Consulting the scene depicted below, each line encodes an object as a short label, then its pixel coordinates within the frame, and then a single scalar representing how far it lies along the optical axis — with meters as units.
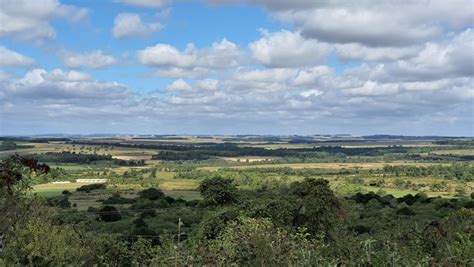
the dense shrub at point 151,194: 148.62
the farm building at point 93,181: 190.25
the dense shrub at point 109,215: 112.29
